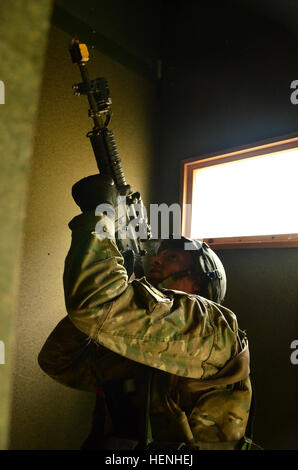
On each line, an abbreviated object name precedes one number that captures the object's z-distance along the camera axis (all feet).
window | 4.61
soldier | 2.49
